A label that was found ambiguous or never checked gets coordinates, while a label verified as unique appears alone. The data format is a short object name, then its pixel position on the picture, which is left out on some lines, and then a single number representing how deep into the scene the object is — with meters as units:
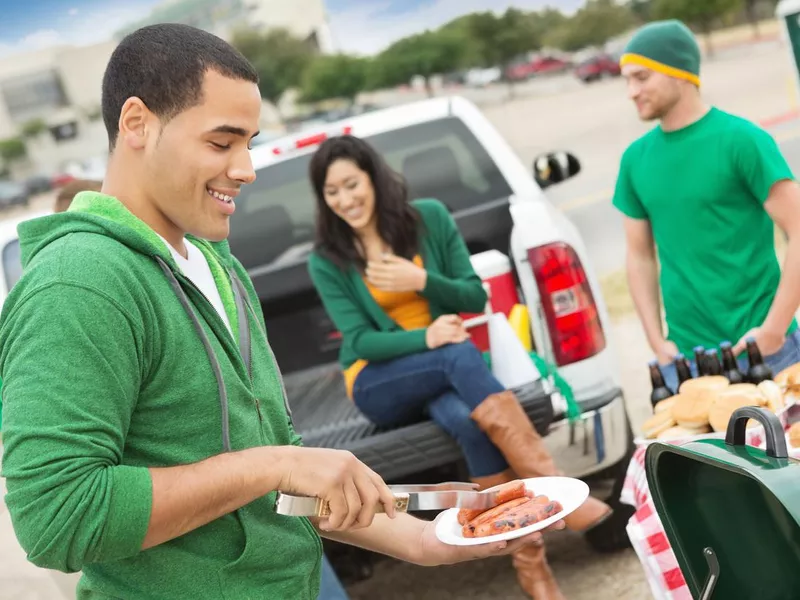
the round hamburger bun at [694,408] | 2.74
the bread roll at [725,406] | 2.64
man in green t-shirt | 3.30
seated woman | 3.59
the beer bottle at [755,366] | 3.11
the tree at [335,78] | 35.09
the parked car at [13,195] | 31.25
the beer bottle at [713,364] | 3.14
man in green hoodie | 1.29
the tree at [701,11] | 29.05
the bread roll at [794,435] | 2.31
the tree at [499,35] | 33.66
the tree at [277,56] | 35.16
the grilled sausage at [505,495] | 1.90
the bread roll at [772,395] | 2.65
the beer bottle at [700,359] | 3.16
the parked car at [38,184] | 32.04
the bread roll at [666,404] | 2.88
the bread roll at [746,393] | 2.66
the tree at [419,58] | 34.56
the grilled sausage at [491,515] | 1.85
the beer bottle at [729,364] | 3.13
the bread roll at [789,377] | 2.71
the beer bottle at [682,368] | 3.18
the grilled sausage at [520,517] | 1.77
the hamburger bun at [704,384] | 2.81
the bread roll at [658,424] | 2.78
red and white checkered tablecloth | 2.44
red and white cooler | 4.12
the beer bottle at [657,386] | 3.30
